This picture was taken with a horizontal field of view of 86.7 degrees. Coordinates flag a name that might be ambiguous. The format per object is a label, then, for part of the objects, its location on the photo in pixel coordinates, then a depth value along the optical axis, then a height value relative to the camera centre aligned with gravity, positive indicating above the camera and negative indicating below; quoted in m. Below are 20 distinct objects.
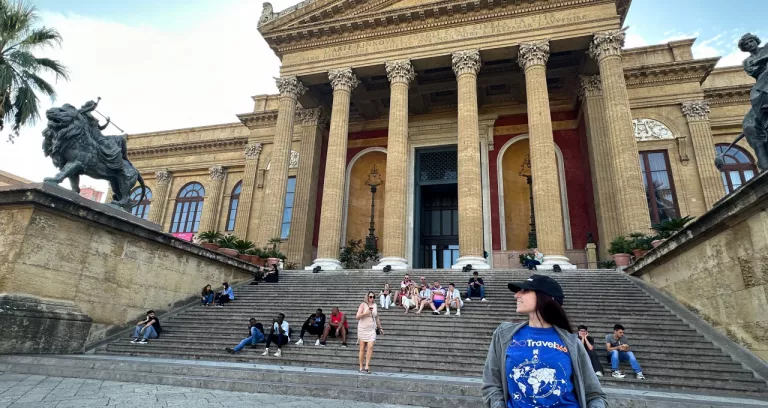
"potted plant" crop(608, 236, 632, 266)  12.00 +2.37
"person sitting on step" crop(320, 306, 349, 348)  8.09 -0.12
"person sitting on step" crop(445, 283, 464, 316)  9.18 +0.55
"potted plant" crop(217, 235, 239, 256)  13.59 +2.44
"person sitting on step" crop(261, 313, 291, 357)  7.85 -0.30
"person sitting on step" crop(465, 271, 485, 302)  10.11 +0.88
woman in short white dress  6.50 -0.12
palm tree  13.20 +7.72
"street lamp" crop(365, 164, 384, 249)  20.88 +7.25
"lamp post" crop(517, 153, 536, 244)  19.23 +7.47
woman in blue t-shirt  1.76 -0.14
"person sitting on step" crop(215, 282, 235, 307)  10.94 +0.56
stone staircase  5.37 -0.35
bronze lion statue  8.26 +3.30
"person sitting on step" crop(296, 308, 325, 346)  8.38 -0.09
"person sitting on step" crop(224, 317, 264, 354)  7.97 -0.35
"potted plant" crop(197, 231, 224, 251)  13.29 +2.54
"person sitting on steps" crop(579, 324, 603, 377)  6.12 -0.25
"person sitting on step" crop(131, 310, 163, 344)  8.58 -0.31
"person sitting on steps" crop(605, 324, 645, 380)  6.18 -0.31
